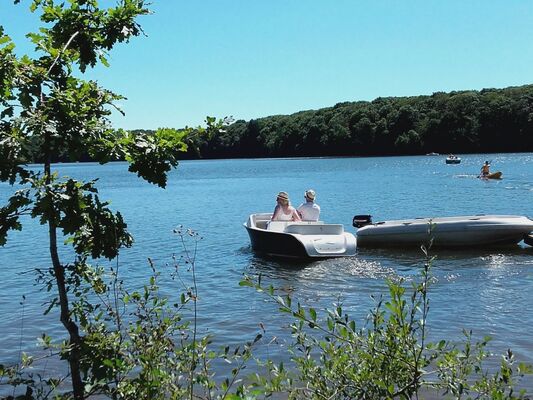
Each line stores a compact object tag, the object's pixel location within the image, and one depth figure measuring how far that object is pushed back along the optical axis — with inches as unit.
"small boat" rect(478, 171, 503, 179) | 1801.9
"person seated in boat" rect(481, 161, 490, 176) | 1840.6
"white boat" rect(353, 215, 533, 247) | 641.0
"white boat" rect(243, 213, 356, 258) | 571.5
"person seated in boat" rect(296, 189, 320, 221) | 626.5
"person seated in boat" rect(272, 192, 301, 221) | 623.3
